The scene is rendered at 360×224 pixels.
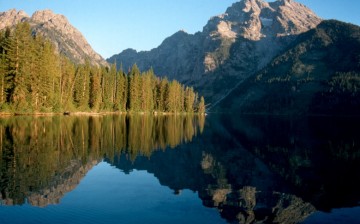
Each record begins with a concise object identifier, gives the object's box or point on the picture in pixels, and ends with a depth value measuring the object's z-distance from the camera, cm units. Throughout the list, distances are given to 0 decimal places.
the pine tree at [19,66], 7875
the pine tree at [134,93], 14538
